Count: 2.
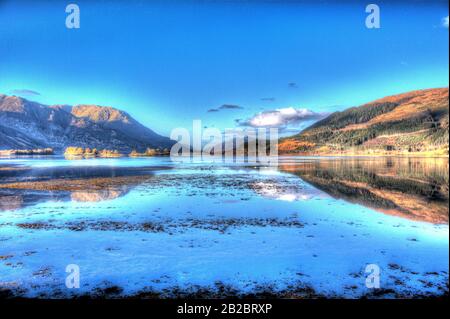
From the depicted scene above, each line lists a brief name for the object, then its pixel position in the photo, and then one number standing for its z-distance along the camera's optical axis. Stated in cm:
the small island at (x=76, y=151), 16455
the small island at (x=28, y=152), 15675
